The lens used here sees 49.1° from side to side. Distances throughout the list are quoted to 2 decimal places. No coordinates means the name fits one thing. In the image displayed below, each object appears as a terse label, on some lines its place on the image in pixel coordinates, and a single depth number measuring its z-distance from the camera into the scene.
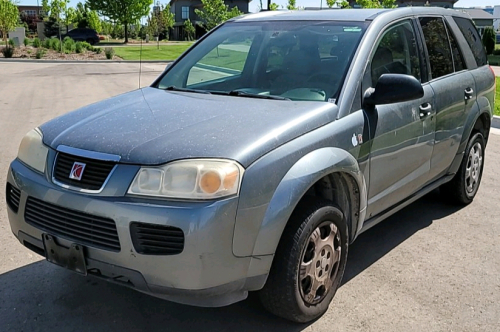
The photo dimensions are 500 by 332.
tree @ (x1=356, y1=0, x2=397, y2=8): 29.01
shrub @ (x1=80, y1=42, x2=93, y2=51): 37.38
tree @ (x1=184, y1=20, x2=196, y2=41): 49.33
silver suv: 2.67
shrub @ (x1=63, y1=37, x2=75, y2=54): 34.22
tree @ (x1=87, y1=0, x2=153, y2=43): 58.72
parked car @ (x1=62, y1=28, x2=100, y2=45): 49.91
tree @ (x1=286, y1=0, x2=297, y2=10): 30.25
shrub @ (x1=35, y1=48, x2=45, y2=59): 29.75
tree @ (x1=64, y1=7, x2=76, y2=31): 50.50
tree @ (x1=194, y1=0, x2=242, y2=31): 30.53
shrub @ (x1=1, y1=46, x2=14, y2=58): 30.14
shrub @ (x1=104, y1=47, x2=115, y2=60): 30.87
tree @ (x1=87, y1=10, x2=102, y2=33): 62.47
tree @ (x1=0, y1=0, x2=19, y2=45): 32.56
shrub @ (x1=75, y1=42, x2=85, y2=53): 34.44
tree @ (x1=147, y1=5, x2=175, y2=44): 43.86
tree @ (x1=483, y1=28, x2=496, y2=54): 33.72
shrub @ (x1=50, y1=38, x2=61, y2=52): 34.32
